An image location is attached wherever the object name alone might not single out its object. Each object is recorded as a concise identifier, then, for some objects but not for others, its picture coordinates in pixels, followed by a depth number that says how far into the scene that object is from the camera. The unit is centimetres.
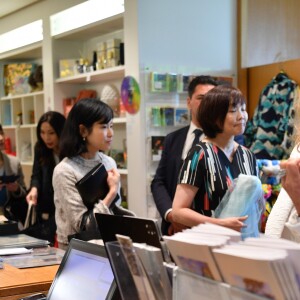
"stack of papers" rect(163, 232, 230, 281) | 90
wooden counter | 182
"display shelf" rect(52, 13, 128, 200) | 462
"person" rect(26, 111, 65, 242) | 363
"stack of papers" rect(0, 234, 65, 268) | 216
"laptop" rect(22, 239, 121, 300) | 153
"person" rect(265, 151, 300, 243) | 137
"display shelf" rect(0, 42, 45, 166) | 587
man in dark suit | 290
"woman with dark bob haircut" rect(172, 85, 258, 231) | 215
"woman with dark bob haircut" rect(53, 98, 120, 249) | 241
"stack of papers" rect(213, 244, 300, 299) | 80
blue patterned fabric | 368
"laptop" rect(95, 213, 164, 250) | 115
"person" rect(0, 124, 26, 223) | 403
